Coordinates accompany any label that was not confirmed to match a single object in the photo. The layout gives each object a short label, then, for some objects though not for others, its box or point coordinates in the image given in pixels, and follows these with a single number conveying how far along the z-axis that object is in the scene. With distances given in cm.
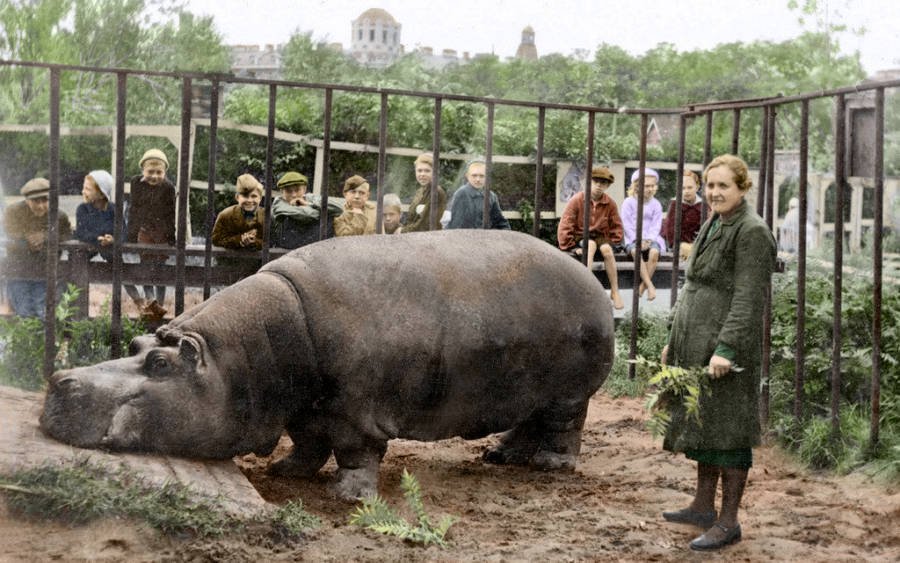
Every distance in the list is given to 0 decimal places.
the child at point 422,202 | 825
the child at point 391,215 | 802
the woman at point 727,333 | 479
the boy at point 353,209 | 749
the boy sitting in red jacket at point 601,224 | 926
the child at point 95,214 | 707
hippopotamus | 490
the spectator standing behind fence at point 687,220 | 987
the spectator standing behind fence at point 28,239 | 696
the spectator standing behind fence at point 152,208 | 698
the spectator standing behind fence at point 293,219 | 725
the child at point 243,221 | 702
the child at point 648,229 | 1020
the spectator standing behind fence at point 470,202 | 848
